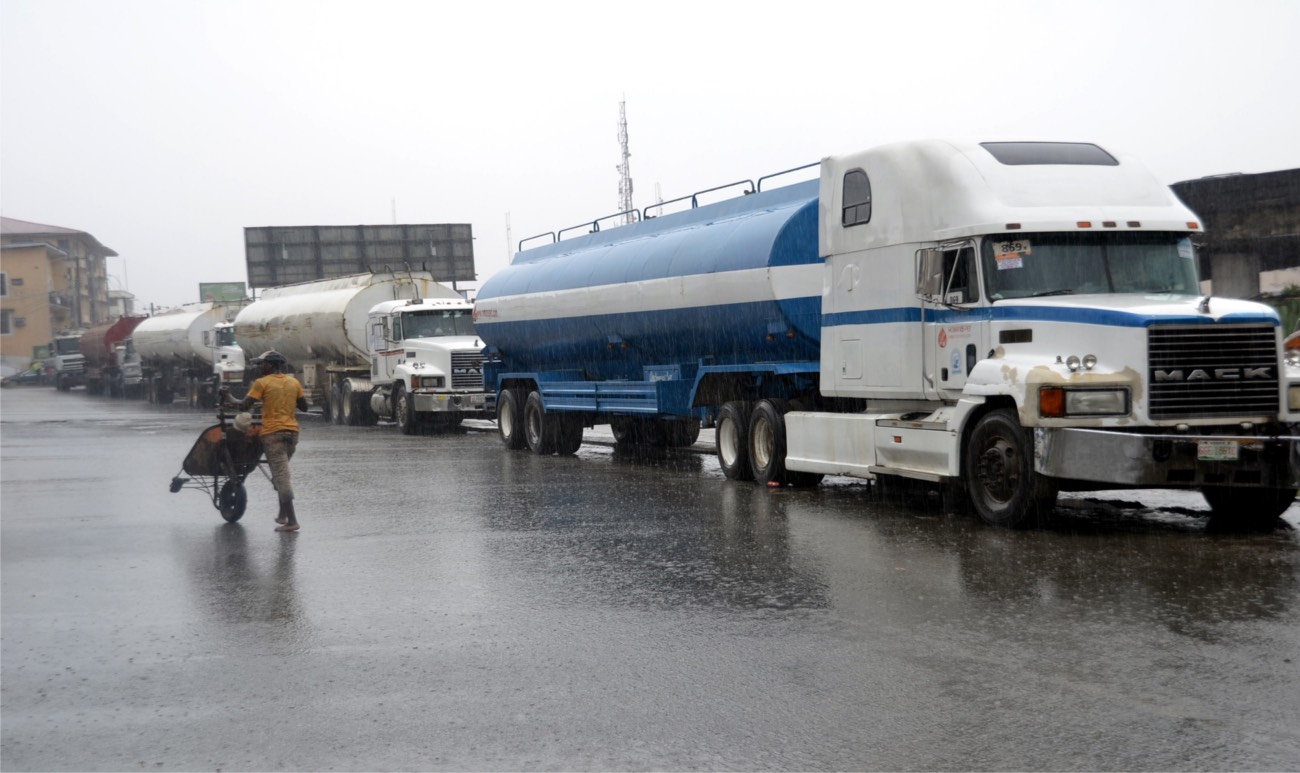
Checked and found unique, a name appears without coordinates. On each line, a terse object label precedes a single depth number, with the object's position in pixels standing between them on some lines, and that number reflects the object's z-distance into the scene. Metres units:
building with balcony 111.19
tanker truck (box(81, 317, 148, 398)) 62.47
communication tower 73.38
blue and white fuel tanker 11.33
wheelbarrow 13.98
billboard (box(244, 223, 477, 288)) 61.06
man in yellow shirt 13.31
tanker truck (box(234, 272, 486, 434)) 30.02
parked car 92.21
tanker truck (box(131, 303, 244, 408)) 47.66
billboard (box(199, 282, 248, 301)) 108.64
